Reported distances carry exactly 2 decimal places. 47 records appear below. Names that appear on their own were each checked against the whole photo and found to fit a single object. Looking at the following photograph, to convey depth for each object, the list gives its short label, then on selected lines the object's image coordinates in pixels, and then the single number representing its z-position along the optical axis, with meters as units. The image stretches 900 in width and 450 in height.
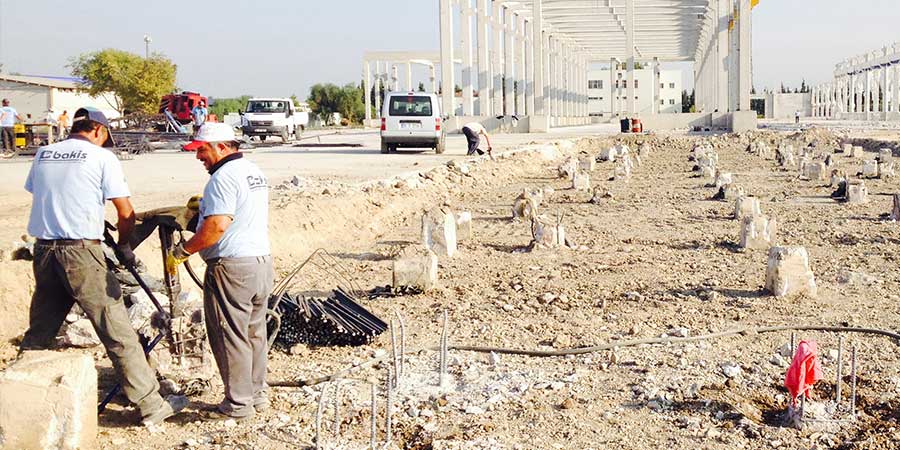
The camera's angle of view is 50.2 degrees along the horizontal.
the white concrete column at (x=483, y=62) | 45.56
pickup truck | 36.22
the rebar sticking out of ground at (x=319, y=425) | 4.52
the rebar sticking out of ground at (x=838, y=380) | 5.12
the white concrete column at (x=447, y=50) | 43.50
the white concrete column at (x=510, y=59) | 52.31
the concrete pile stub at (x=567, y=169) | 21.75
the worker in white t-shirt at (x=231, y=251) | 4.99
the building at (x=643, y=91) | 109.81
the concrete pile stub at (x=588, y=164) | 23.47
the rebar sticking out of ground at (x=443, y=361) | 5.94
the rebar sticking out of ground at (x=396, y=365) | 5.70
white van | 26.80
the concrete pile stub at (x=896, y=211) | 12.85
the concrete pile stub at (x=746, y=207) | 13.03
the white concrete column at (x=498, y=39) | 49.16
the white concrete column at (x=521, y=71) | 53.12
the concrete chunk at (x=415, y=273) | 8.48
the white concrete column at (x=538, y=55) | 45.69
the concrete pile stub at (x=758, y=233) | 10.60
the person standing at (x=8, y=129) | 25.80
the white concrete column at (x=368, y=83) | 71.06
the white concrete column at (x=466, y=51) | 45.56
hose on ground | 6.42
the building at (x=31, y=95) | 55.53
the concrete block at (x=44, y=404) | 4.57
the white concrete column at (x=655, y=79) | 78.74
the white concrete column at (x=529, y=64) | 56.72
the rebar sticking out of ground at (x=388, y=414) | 4.82
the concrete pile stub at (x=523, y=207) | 13.52
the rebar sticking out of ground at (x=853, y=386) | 5.06
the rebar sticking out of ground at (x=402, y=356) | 5.79
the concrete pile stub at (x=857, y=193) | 15.21
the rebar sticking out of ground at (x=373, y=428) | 4.61
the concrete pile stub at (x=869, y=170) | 20.17
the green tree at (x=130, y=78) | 54.03
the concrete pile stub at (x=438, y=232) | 10.40
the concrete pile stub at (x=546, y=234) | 10.83
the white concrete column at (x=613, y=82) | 73.81
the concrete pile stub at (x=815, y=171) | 19.38
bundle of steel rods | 6.77
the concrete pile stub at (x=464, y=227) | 11.82
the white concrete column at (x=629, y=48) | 44.91
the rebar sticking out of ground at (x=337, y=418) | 4.72
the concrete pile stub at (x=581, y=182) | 18.25
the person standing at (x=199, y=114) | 33.15
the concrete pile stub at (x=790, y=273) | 7.94
